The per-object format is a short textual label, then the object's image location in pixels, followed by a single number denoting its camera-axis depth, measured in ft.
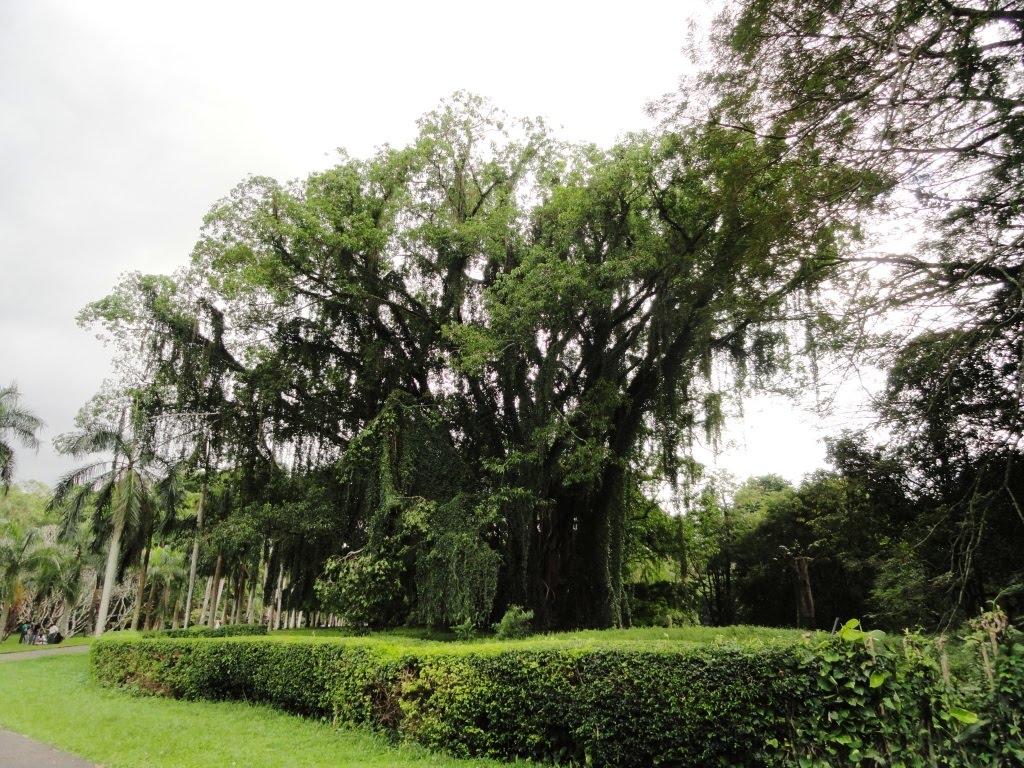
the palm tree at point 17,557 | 79.19
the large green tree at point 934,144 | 22.13
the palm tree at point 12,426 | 69.51
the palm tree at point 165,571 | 100.42
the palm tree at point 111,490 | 58.13
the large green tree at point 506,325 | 38.63
